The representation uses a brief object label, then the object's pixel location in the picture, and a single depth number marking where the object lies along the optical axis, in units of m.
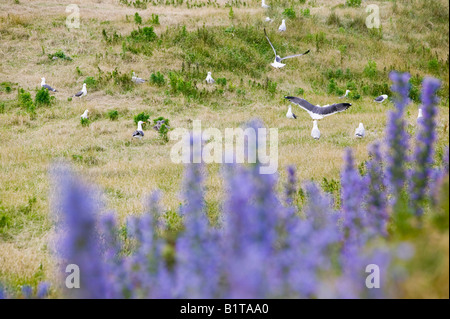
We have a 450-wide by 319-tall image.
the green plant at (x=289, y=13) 21.30
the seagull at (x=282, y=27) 20.05
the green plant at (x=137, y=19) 20.12
